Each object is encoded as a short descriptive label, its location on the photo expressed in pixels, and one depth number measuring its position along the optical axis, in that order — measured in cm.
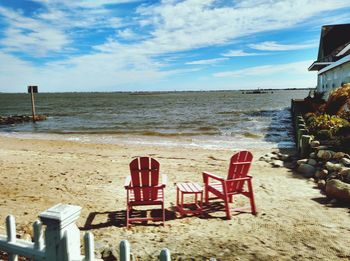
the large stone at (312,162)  865
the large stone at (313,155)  900
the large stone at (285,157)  1031
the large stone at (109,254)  377
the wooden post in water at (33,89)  2510
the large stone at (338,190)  591
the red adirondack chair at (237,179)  538
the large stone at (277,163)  966
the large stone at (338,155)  823
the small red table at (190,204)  543
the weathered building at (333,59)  1537
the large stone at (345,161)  769
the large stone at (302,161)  903
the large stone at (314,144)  965
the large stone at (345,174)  673
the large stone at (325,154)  840
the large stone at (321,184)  714
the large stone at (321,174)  771
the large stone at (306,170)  829
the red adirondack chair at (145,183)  511
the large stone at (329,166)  768
